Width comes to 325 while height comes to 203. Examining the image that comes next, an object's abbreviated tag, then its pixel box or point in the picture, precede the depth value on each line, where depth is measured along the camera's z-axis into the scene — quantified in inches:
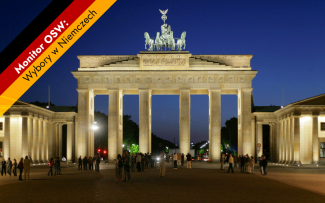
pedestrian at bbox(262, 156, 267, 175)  1517.0
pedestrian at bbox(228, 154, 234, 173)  1646.2
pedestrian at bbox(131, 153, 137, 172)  1700.3
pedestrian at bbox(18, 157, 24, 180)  1359.7
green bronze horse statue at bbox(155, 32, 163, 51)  2950.3
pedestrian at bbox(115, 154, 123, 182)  1147.9
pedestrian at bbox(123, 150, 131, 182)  1178.9
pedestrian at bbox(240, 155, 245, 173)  1686.8
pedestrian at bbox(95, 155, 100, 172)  1739.9
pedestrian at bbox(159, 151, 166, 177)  1374.3
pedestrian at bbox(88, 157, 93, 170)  1929.3
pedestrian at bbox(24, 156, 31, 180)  1305.4
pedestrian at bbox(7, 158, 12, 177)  1580.1
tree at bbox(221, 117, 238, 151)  5171.3
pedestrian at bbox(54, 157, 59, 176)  1544.0
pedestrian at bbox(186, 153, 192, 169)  1967.8
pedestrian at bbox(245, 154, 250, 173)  1638.4
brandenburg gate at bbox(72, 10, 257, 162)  2847.0
